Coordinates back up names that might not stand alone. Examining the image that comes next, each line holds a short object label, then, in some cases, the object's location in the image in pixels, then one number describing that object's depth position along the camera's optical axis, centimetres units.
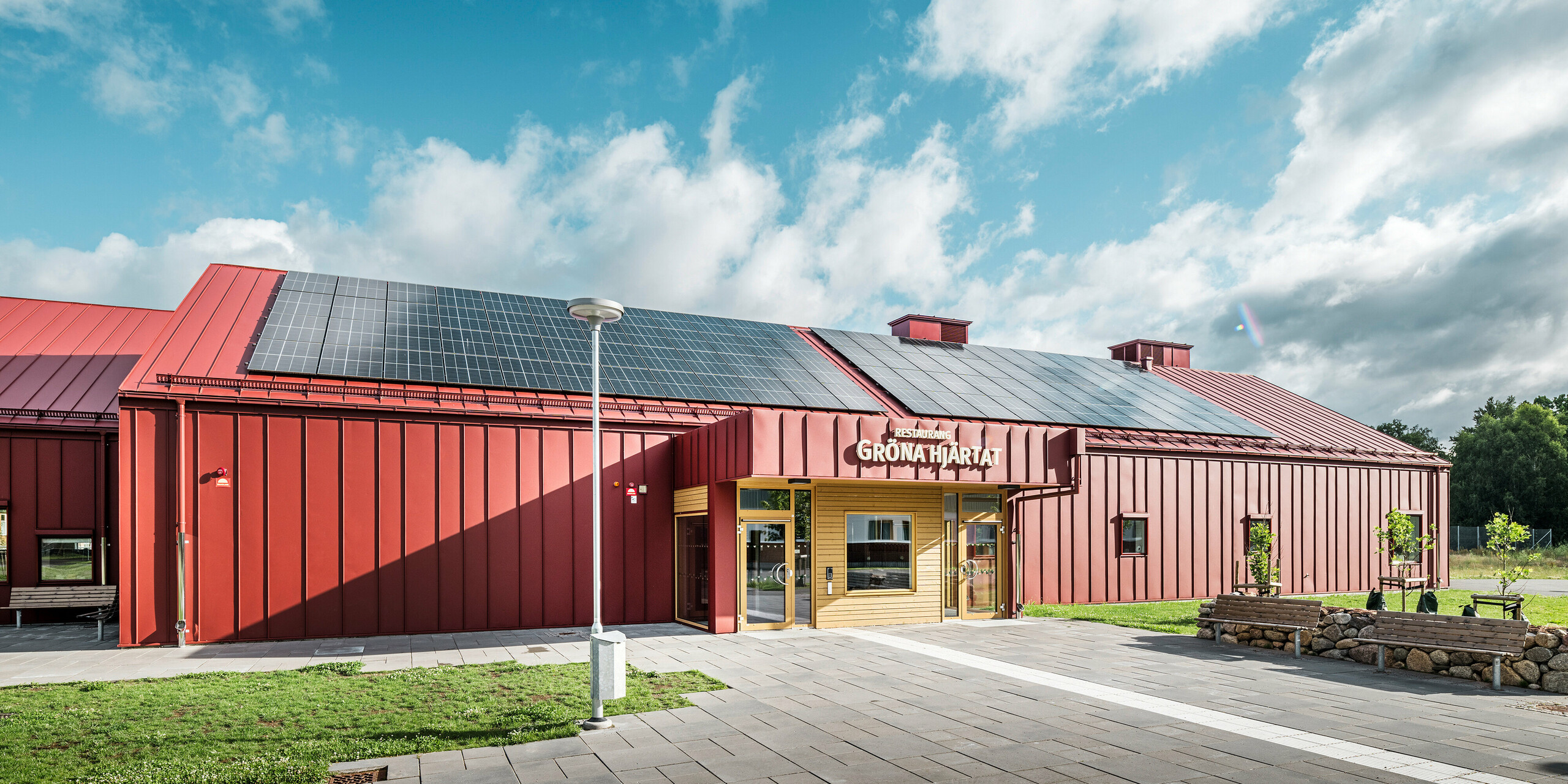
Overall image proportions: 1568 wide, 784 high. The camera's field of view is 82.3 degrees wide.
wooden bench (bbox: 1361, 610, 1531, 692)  1180
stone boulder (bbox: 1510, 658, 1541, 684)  1167
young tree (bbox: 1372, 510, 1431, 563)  1880
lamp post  930
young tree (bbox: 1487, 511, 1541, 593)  1468
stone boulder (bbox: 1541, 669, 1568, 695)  1148
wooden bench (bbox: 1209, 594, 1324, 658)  1460
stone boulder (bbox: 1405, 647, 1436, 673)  1288
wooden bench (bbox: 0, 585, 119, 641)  1770
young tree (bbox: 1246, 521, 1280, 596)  2067
